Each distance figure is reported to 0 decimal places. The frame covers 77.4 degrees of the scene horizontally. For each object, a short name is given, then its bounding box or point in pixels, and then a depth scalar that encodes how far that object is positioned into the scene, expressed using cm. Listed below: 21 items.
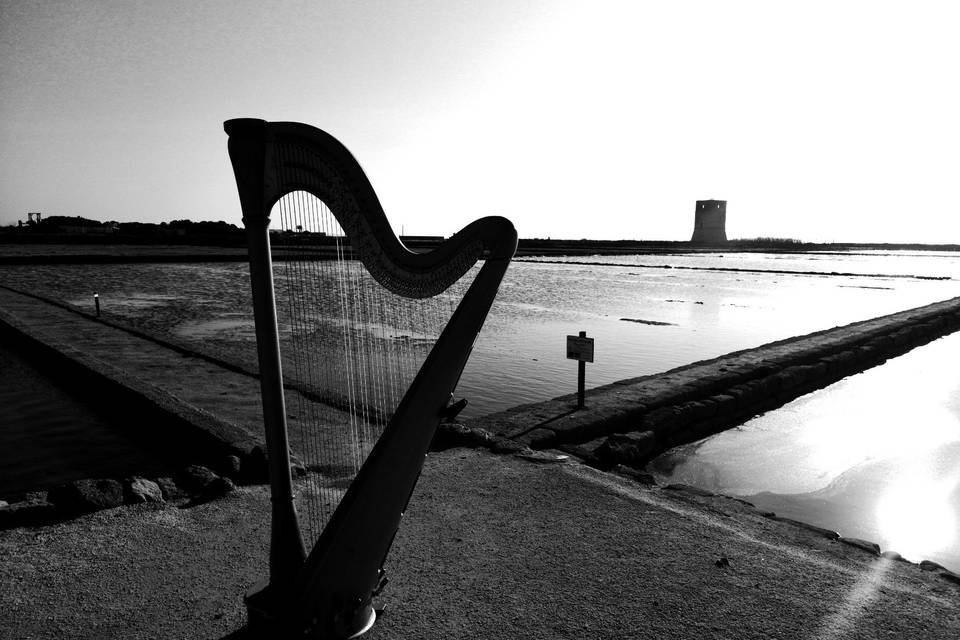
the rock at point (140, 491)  399
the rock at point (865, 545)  357
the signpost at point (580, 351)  657
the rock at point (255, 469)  450
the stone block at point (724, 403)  763
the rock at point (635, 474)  471
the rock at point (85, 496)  383
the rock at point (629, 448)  541
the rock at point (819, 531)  378
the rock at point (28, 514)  368
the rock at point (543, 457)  493
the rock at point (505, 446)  512
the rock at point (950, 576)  325
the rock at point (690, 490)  446
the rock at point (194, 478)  424
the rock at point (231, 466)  453
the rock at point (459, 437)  528
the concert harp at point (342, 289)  225
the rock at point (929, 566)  341
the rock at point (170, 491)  414
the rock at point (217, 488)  414
